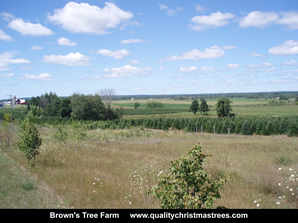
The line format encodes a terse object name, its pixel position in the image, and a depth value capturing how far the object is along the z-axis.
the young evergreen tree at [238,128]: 40.66
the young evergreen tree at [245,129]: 39.34
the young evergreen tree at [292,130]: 34.40
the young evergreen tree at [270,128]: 37.84
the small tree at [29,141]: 10.13
